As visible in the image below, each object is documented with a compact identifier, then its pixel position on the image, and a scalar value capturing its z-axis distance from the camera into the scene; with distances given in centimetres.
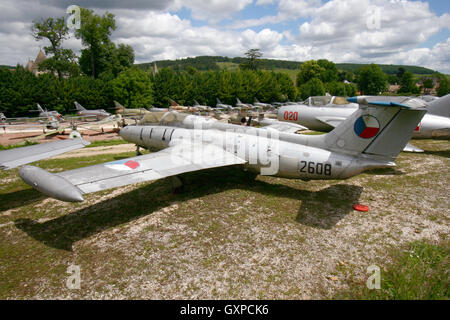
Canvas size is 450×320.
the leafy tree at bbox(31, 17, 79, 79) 5519
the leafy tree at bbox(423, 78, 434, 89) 11984
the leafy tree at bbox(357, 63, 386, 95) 10281
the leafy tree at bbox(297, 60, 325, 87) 9544
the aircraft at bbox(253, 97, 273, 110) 5740
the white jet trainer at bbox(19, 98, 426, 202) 648
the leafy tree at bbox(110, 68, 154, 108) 4747
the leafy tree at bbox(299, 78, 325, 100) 7875
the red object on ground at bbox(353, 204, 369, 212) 844
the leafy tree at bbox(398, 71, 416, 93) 11392
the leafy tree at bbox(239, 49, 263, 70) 9129
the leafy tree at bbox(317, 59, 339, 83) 9900
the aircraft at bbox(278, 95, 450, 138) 1420
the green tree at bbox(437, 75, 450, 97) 9181
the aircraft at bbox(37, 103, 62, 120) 3352
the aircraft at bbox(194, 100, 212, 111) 4494
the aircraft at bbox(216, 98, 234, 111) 4966
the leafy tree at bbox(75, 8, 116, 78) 5631
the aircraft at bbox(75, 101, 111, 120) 3612
